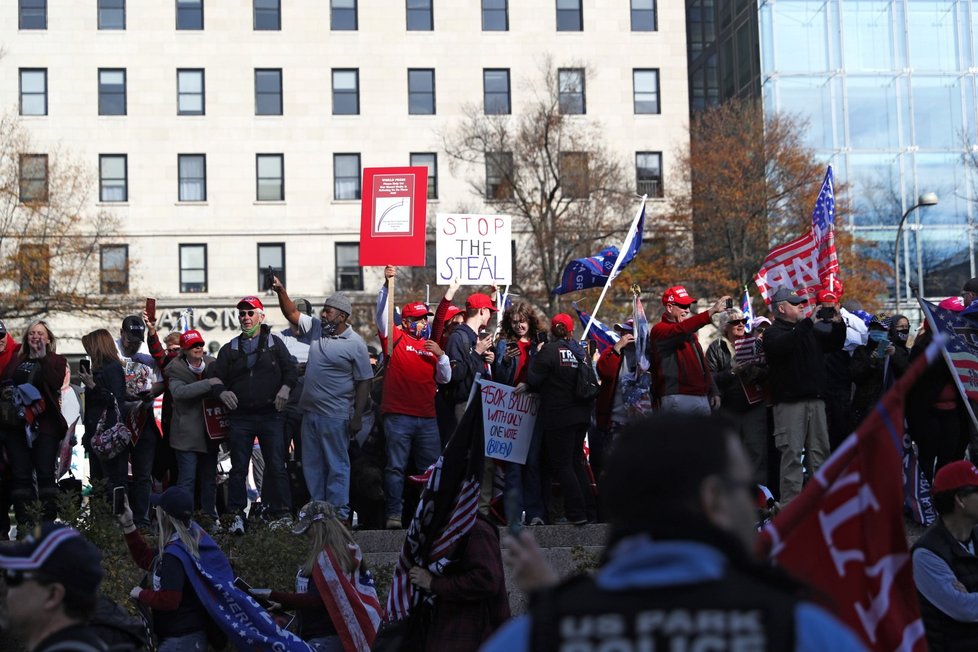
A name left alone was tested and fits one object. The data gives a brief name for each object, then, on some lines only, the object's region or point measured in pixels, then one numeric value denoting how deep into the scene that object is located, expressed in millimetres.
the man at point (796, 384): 11555
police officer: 2520
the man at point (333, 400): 11695
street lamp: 34625
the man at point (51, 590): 3973
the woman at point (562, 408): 11648
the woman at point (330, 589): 8039
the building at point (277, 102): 50250
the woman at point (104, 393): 12172
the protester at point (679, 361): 11484
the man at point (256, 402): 11758
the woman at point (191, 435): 11859
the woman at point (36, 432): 11117
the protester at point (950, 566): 6879
